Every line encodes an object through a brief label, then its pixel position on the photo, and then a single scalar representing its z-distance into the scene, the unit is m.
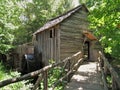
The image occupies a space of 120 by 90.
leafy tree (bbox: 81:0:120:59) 3.24
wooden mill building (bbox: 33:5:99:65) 6.86
